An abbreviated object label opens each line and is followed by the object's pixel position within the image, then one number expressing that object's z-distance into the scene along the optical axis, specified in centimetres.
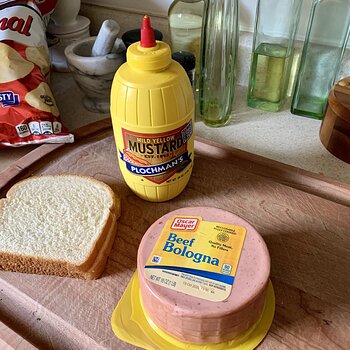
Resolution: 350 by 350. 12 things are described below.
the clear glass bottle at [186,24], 82
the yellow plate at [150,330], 46
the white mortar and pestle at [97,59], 77
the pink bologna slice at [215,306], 42
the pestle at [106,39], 76
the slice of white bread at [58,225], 54
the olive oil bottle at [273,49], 77
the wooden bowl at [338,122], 70
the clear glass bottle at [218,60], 71
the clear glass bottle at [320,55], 73
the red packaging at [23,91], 72
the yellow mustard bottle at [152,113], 52
